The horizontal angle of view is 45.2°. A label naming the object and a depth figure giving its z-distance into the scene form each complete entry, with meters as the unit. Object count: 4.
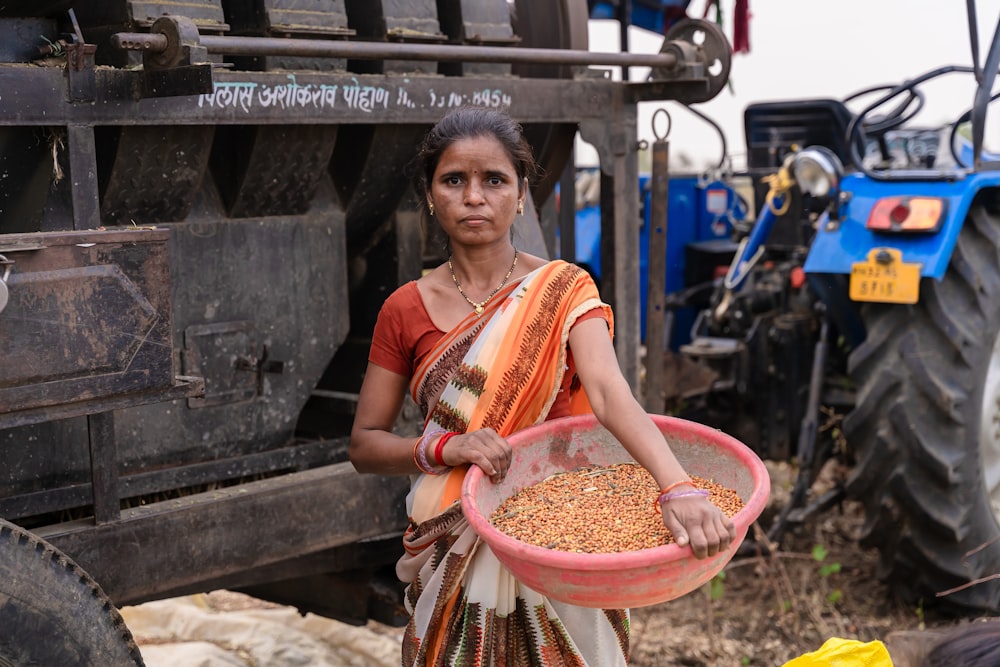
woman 2.27
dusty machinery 2.23
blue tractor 4.00
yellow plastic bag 2.23
